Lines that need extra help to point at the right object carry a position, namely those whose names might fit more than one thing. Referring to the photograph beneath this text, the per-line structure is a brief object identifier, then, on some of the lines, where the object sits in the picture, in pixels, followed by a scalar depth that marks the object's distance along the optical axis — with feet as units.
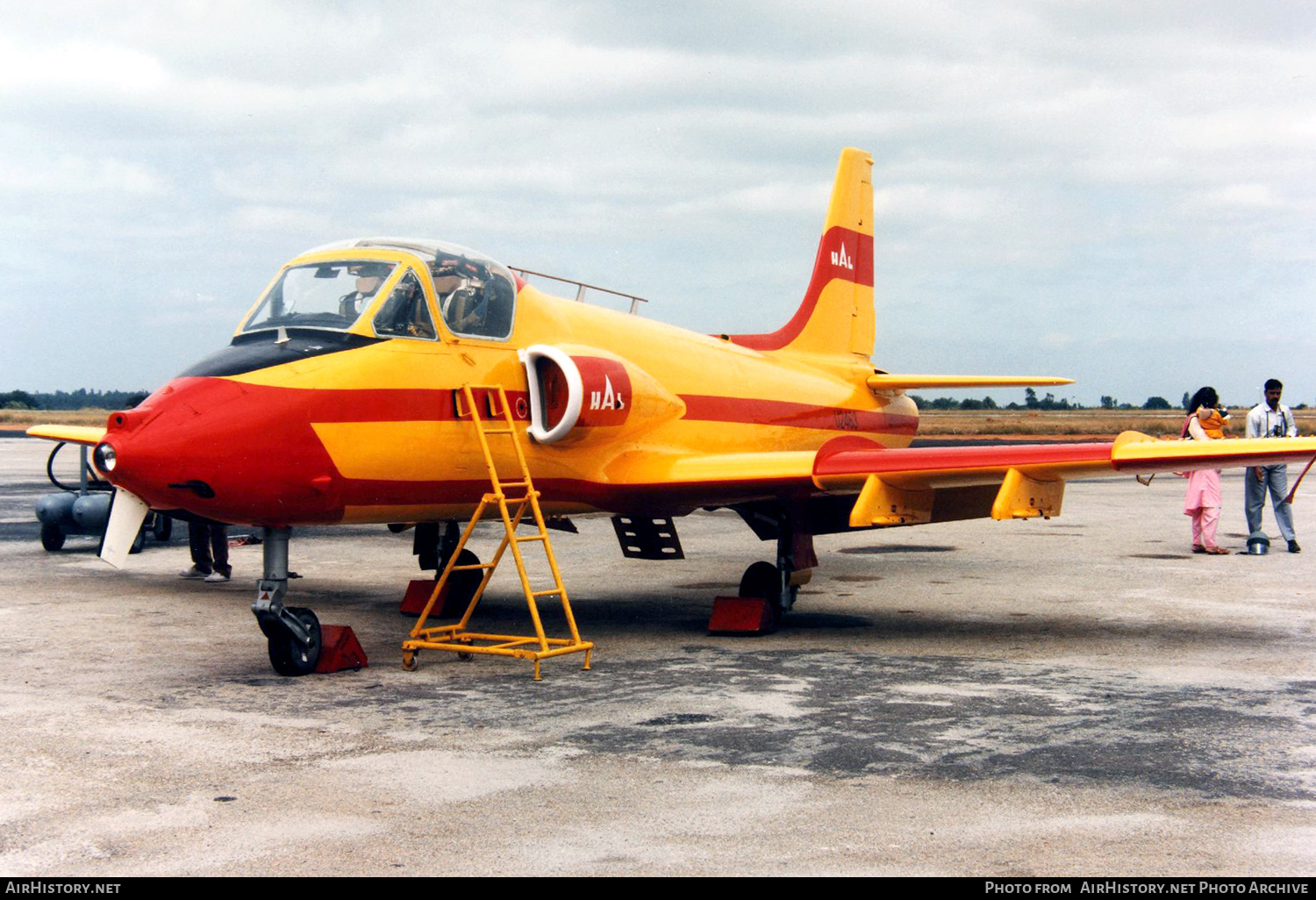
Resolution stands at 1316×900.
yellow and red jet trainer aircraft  25.88
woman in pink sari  51.98
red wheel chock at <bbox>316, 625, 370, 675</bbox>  27.99
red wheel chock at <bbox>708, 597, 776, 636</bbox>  33.88
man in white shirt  51.08
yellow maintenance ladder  27.53
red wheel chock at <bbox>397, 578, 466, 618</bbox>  37.47
